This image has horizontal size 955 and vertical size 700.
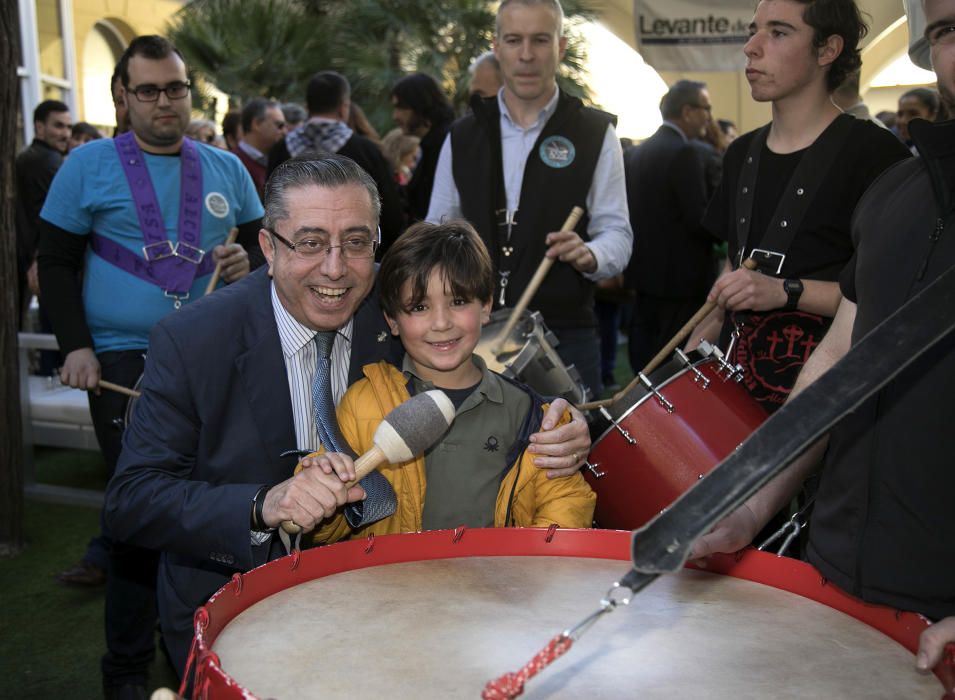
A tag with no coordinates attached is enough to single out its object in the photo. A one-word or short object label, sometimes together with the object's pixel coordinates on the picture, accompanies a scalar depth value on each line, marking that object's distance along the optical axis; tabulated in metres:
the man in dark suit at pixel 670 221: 5.79
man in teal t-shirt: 3.54
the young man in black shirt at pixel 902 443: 1.58
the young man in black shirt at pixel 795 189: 2.88
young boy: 2.28
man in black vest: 3.77
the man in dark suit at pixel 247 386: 2.12
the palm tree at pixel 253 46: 15.44
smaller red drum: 2.50
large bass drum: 1.39
